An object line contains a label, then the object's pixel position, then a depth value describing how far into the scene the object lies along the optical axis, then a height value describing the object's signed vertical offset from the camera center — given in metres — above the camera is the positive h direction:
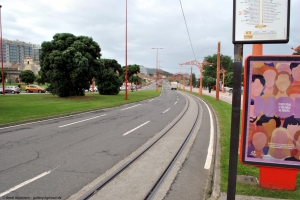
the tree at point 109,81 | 43.22 +1.13
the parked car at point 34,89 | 48.38 -0.56
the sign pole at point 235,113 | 3.23 -0.33
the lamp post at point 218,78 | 29.88 +1.39
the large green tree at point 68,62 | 27.97 +2.95
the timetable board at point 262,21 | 3.31 +0.95
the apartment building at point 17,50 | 174.88 +27.96
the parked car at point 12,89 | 41.56 -0.63
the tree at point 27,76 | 68.97 +2.88
